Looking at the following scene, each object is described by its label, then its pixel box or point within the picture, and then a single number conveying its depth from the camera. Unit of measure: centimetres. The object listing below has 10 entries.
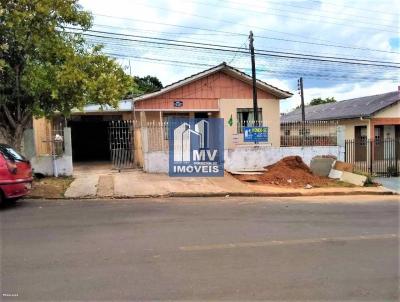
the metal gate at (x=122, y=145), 1759
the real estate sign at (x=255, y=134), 1905
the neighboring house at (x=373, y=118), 2670
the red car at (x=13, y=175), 1027
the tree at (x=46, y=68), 1196
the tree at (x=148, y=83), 3902
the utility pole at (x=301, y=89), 3371
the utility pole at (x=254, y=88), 2138
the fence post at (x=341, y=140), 1964
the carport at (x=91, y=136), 2436
